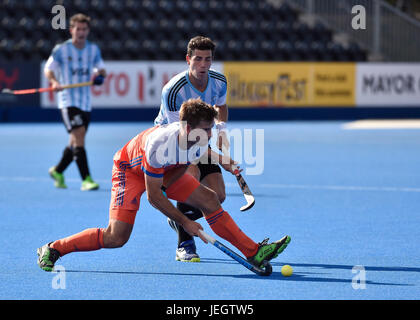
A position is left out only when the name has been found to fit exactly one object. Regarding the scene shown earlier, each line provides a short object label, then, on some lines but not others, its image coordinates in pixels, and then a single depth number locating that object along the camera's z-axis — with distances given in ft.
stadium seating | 136.15
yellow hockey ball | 34.63
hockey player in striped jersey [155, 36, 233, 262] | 37.76
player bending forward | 34.58
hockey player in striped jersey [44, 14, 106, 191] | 62.95
